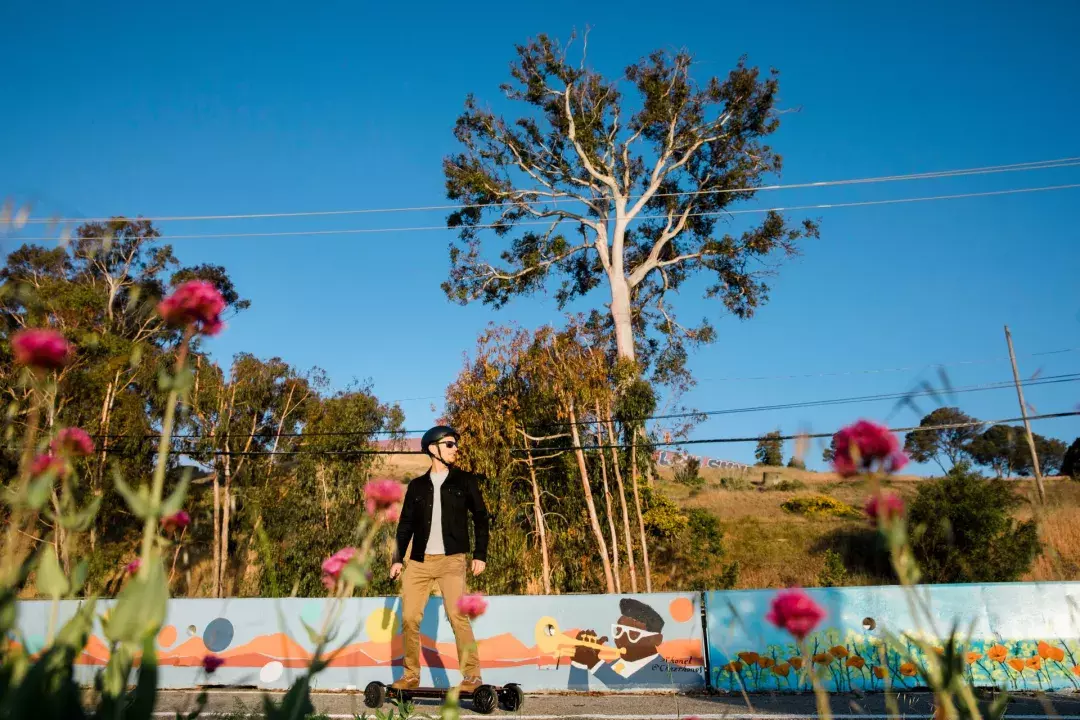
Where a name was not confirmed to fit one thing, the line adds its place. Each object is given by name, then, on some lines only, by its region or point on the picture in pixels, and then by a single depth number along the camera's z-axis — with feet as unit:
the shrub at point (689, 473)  78.95
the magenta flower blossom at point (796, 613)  3.97
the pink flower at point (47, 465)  4.04
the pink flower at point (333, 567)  6.15
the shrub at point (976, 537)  49.57
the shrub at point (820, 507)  76.59
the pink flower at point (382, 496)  5.07
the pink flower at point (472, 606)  9.06
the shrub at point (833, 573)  49.22
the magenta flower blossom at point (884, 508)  3.38
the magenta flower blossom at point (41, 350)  3.68
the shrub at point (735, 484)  106.17
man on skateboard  17.99
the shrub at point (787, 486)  102.65
